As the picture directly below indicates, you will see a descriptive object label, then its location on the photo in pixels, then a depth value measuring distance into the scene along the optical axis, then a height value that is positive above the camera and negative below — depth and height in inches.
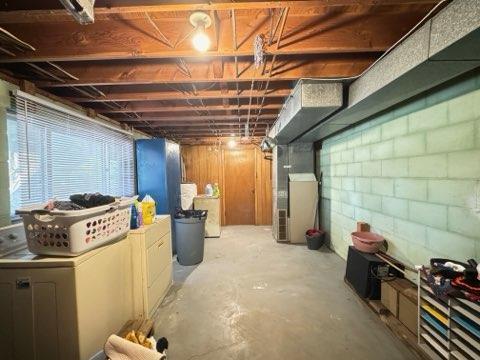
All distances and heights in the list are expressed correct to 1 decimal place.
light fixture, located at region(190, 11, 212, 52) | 52.6 +33.5
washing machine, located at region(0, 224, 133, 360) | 50.4 -28.2
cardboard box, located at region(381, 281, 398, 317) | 82.4 -45.2
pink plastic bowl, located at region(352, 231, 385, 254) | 101.7 -30.6
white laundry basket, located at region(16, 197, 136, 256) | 51.5 -11.9
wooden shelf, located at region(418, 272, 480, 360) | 52.6 -37.8
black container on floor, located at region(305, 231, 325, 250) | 163.9 -47.3
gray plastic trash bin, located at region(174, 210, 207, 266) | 136.8 -37.0
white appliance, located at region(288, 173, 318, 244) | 179.5 -25.5
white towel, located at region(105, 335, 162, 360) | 48.5 -36.4
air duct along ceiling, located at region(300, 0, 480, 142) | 43.8 +24.7
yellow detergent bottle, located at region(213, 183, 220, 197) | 216.8 -16.0
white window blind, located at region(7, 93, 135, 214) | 80.3 +9.1
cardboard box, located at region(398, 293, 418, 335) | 73.5 -45.3
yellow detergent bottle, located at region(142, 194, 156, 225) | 92.3 -14.5
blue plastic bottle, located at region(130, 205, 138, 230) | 84.9 -15.8
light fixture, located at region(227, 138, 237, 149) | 237.1 +30.3
